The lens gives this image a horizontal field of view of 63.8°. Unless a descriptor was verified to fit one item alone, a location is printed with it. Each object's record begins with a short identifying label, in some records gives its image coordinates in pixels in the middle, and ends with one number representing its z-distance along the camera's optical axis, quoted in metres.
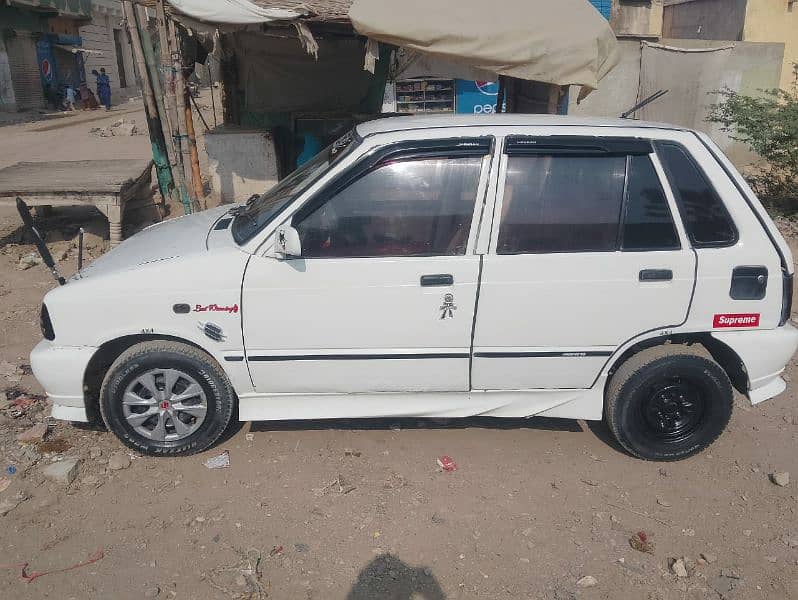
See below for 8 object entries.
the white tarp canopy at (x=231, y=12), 6.13
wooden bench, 7.00
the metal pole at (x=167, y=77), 7.15
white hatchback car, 3.31
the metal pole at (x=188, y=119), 7.60
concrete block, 8.62
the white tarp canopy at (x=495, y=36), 6.03
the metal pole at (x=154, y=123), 8.45
